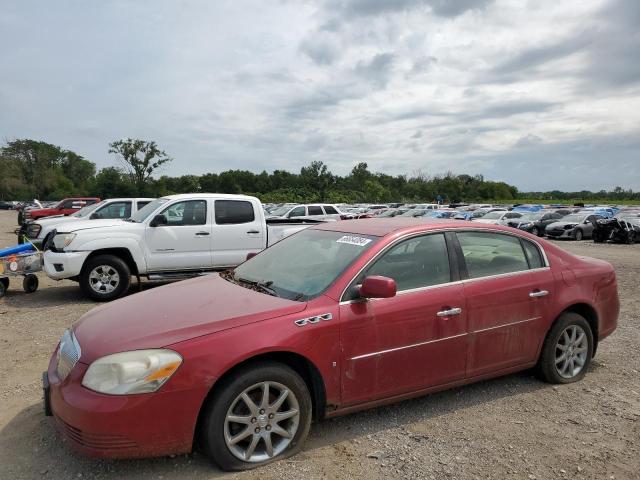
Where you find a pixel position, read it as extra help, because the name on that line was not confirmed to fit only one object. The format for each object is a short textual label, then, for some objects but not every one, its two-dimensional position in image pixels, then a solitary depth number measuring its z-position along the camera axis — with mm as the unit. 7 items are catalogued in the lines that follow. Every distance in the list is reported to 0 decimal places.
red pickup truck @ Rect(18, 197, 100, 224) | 26669
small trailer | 8781
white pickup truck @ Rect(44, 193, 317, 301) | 8219
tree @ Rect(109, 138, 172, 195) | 70312
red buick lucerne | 2885
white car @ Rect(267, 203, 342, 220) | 20828
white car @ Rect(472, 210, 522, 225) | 29922
